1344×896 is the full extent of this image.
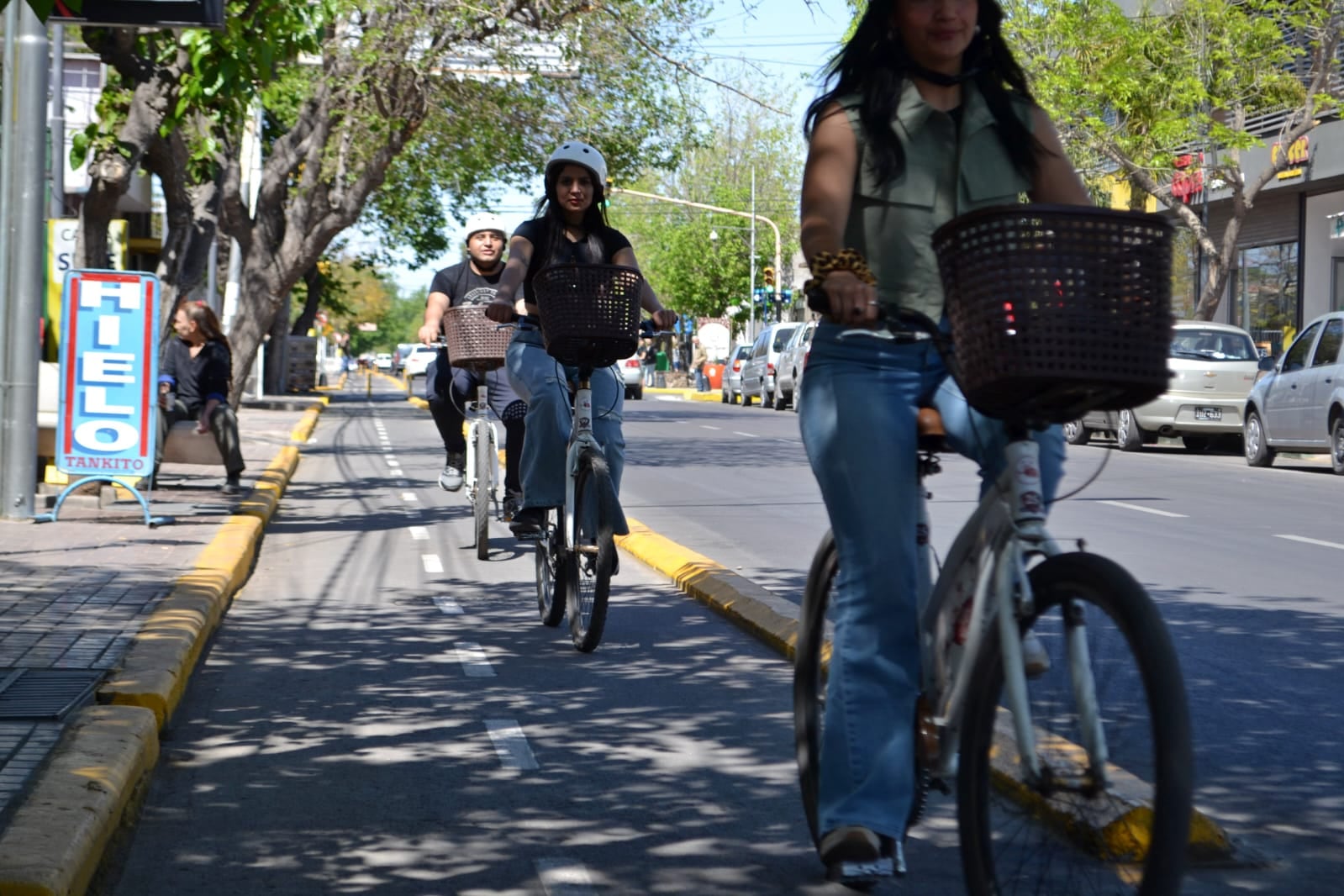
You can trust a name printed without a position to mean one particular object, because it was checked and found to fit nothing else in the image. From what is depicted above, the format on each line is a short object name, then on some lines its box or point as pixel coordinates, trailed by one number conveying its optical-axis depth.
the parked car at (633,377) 49.94
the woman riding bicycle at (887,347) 3.73
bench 14.17
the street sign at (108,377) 11.74
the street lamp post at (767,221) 48.17
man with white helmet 10.07
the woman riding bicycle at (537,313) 7.63
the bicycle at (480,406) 10.27
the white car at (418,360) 68.38
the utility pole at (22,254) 11.85
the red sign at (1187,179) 32.16
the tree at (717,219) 73.88
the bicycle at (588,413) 7.07
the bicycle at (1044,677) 3.04
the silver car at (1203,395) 23.59
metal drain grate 5.56
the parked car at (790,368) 38.62
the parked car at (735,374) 46.44
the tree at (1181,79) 29.05
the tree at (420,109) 19.61
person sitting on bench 14.45
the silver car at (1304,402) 19.48
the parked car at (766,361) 41.78
